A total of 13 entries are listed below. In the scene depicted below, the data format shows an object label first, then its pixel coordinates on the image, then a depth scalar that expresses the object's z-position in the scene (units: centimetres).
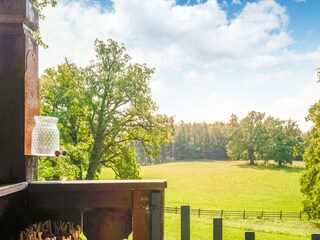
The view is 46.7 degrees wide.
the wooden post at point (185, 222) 187
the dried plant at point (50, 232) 148
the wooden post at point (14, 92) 175
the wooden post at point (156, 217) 171
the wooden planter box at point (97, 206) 172
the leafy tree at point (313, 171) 1549
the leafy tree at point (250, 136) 4656
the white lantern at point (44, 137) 184
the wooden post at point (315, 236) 165
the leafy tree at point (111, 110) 1639
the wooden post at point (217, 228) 183
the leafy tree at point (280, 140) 4550
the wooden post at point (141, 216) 172
